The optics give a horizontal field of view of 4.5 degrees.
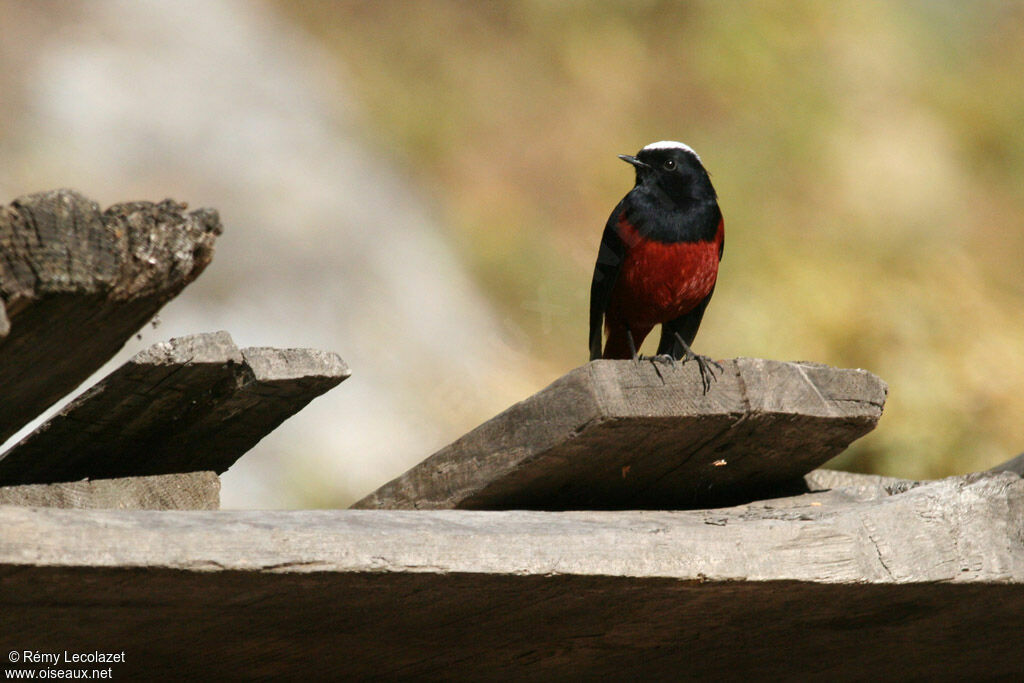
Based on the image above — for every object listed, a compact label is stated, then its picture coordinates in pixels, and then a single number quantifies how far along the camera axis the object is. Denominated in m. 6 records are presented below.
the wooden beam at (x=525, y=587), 5.50
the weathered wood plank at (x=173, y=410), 6.82
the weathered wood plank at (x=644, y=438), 6.89
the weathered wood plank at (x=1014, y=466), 7.23
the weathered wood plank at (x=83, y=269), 5.10
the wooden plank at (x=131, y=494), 7.19
